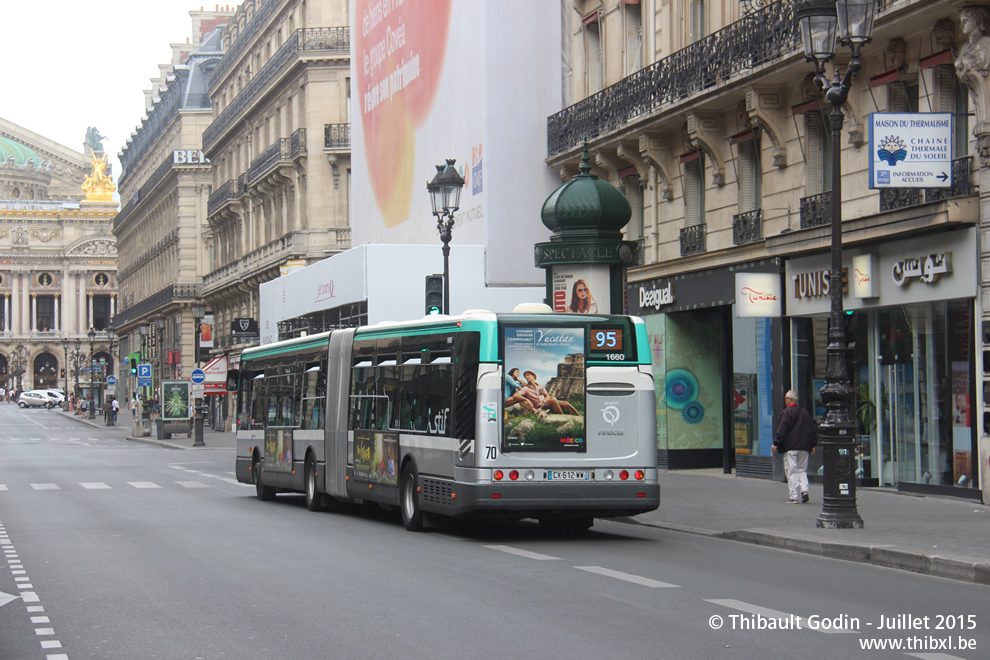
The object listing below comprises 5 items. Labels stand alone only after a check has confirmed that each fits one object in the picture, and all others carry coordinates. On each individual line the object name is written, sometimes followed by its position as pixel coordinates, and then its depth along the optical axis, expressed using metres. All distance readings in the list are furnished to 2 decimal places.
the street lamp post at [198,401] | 50.72
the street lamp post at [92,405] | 96.28
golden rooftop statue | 193.62
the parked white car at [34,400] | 138.00
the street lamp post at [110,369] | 83.06
